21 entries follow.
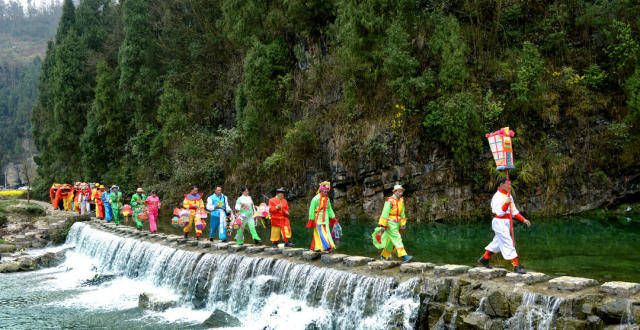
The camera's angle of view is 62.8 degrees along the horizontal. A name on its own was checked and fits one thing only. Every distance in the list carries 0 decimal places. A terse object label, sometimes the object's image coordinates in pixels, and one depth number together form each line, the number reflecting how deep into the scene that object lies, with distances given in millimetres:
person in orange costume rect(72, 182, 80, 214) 27111
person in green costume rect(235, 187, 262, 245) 13242
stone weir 6188
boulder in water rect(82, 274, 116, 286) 14734
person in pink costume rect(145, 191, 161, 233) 17562
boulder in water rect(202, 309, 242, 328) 10102
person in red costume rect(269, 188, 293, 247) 12180
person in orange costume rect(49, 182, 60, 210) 30375
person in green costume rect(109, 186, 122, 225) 20891
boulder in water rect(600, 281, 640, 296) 6051
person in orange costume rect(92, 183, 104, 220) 23578
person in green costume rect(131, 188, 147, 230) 18406
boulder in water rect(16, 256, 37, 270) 17062
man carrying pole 8344
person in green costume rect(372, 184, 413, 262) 9773
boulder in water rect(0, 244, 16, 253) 19938
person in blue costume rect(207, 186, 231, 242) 13938
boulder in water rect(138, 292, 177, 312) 11344
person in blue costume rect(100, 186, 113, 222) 22341
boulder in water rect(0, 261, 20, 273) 16656
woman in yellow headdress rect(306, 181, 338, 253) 10898
